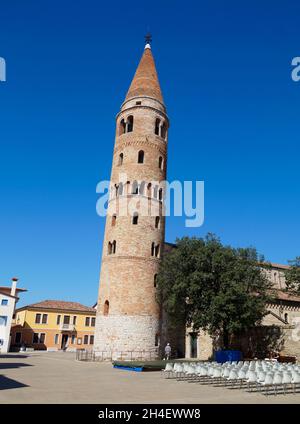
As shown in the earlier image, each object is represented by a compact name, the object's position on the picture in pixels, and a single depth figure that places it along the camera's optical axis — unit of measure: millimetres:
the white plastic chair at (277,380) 13141
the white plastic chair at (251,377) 13632
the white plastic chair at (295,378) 13452
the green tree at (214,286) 24812
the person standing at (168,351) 29086
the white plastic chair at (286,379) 13195
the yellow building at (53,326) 46906
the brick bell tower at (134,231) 28859
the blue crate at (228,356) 25062
